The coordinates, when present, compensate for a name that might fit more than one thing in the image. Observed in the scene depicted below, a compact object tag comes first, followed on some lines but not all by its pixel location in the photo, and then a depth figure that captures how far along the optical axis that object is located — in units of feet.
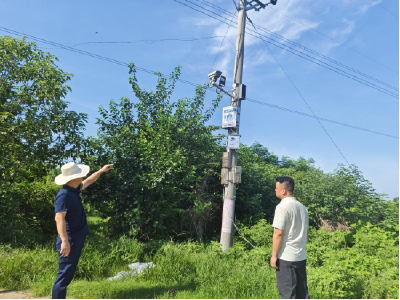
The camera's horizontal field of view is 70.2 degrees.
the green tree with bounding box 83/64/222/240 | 21.95
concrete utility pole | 21.68
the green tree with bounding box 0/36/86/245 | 19.72
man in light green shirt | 10.19
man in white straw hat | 10.97
